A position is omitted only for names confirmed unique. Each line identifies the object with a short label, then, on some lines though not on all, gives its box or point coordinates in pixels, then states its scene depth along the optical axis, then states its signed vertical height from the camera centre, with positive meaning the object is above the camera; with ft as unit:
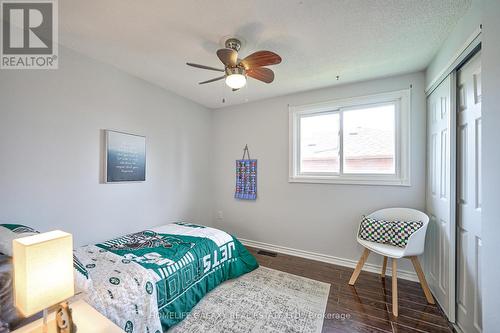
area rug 5.56 -4.30
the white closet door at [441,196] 5.79 -0.89
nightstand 2.85 -2.29
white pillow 3.90 -1.49
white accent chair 6.36 -2.70
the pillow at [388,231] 7.02 -2.26
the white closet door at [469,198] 4.76 -0.77
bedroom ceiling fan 5.42 +2.93
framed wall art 7.65 +0.36
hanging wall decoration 11.36 -0.64
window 8.40 +1.20
